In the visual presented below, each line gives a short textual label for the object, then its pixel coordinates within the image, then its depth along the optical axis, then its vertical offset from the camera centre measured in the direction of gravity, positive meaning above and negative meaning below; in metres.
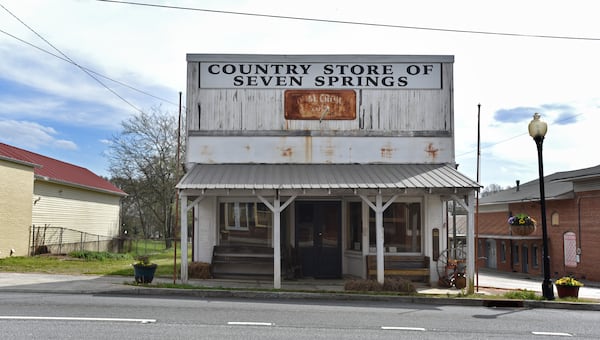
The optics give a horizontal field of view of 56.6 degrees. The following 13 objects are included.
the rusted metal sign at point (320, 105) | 17.55 +3.64
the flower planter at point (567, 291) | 14.05 -1.78
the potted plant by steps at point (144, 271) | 14.25 -1.30
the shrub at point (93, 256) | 23.21 -1.53
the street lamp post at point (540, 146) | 14.14 +1.91
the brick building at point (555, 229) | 23.67 -0.40
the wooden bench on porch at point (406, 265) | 16.17 -1.33
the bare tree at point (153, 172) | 40.72 +3.52
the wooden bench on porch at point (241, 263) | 16.61 -1.28
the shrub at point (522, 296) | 13.78 -1.87
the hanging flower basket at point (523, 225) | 21.09 -0.17
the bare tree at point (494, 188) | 104.06 +6.16
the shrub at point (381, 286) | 14.09 -1.67
